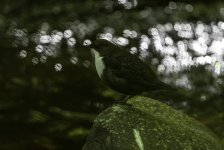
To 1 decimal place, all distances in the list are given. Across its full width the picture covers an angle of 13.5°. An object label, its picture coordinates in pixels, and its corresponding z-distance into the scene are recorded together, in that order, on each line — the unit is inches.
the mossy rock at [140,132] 267.7
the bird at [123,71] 272.8
